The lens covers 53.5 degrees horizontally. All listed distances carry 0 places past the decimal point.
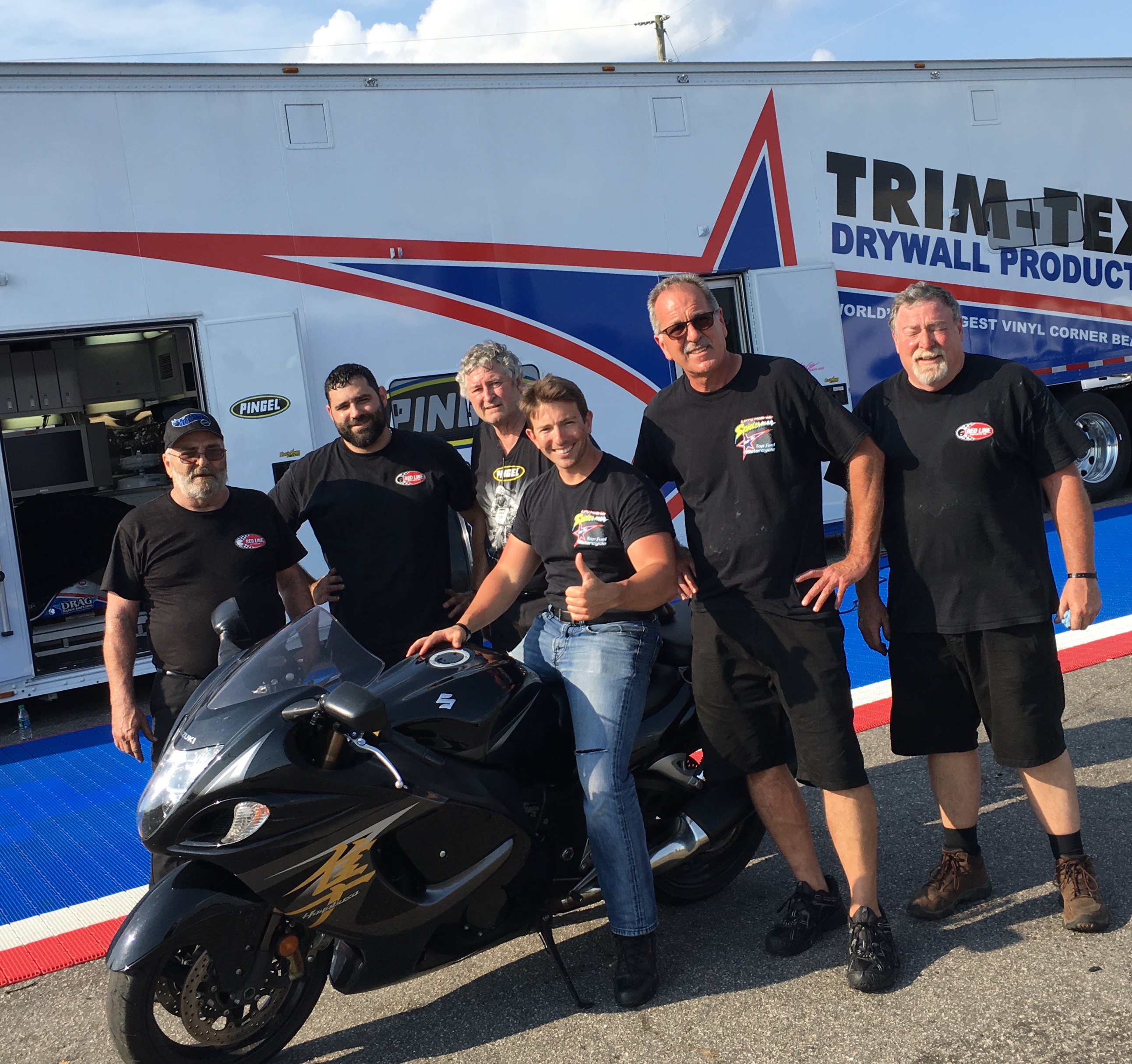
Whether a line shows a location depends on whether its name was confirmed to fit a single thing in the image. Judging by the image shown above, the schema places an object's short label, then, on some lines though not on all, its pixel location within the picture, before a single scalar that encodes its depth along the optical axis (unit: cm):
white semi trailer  668
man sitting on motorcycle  311
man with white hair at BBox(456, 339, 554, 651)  407
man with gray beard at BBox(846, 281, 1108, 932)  324
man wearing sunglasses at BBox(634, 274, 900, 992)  319
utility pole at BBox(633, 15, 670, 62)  3241
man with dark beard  412
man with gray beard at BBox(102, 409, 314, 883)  368
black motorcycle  262
